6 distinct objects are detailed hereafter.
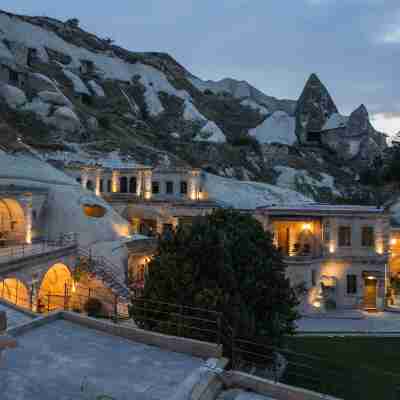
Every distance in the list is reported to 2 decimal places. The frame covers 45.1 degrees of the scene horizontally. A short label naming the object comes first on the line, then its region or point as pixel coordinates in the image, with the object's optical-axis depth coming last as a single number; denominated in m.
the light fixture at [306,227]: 38.44
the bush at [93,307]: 30.36
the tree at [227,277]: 19.39
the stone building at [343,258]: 36.50
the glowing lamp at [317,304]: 36.16
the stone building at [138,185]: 51.31
